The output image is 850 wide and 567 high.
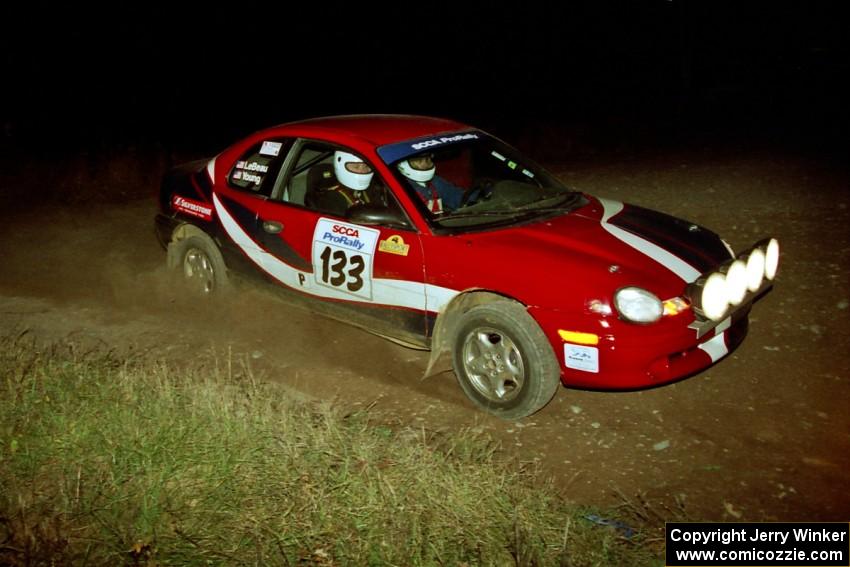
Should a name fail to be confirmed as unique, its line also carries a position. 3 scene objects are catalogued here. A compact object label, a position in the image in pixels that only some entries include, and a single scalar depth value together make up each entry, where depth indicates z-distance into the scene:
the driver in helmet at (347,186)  5.05
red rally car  4.03
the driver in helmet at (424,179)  5.05
